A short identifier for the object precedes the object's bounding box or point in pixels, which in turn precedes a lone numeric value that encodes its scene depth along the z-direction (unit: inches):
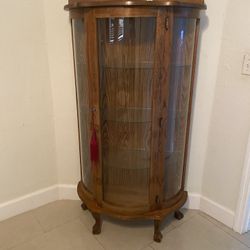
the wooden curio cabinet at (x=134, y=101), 50.5
